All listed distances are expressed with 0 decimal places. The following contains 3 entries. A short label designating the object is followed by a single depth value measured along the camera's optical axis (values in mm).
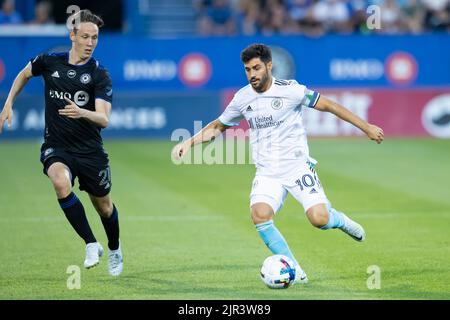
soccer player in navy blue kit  17609
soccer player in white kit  16875
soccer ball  16156
